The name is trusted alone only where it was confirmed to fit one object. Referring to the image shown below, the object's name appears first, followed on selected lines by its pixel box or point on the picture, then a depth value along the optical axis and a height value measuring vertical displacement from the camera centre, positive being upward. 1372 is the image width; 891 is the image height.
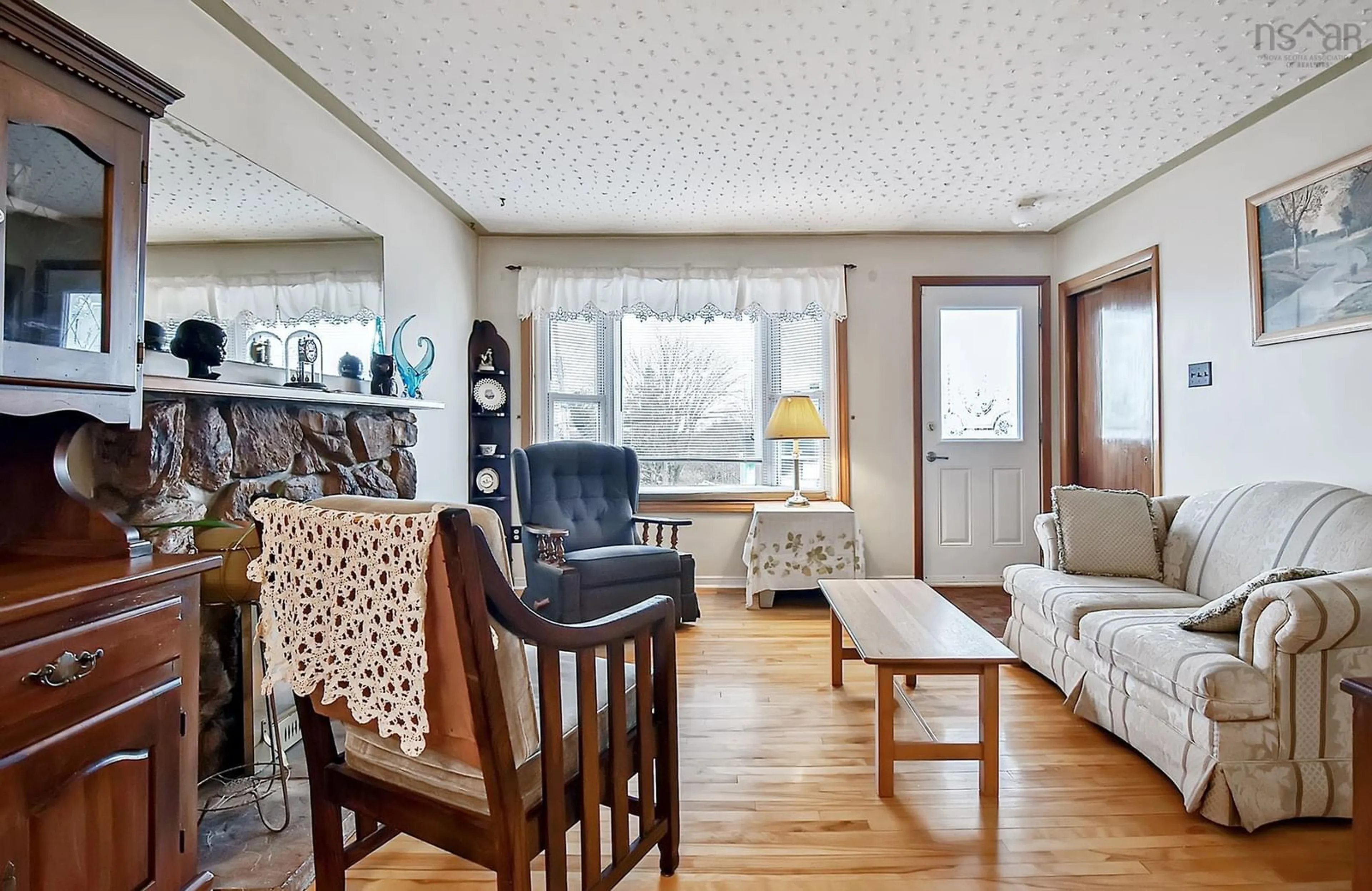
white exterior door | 4.53 -0.02
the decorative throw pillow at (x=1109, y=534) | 2.87 -0.37
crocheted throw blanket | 1.11 -0.26
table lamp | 4.08 +0.20
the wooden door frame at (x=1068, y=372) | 4.36 +0.52
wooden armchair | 1.11 -0.58
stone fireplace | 1.72 -0.03
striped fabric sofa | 1.76 -0.62
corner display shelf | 4.27 +0.21
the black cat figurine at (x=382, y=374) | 2.93 +0.37
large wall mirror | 1.88 +0.67
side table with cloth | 4.02 -0.58
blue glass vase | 3.10 +0.43
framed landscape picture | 2.41 +0.76
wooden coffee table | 1.91 -0.60
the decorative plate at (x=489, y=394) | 4.31 +0.41
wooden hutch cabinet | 1.02 -0.16
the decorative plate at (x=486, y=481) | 4.23 -0.15
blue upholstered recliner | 3.23 -0.45
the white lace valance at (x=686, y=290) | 4.47 +1.11
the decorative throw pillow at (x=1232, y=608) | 1.92 -0.48
